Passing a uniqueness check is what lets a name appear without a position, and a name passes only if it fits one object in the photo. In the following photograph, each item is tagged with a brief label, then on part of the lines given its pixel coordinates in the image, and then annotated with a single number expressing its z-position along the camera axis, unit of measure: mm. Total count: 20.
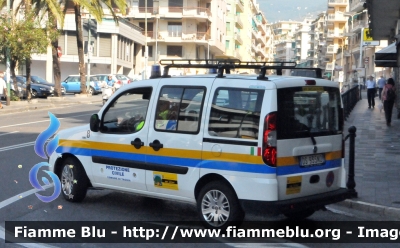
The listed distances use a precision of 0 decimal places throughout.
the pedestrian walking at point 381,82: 34469
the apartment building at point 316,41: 155375
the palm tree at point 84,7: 38075
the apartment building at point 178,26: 73750
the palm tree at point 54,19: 35281
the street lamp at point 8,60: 31734
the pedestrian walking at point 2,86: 32906
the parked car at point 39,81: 43431
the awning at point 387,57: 25547
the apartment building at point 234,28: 90875
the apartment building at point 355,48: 67688
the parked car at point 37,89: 40769
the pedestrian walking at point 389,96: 22453
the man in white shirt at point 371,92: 31338
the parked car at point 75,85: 49469
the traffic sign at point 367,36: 36538
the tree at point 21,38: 31250
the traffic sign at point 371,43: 39275
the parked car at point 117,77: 46712
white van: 7230
